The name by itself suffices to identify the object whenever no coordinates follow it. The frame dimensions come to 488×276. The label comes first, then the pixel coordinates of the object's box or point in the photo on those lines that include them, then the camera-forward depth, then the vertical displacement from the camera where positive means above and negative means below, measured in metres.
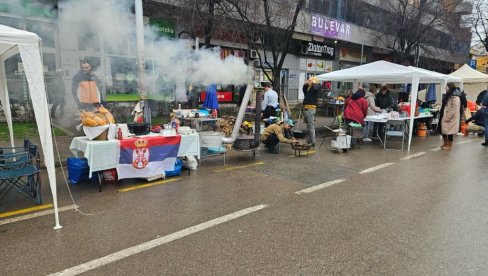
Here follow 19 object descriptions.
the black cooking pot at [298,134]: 9.30 -1.27
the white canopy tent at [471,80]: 17.20 +0.62
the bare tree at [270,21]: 12.46 +2.72
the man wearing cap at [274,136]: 8.30 -1.23
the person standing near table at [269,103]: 10.51 -0.47
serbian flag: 5.50 -1.21
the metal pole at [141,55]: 7.87 +0.74
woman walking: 9.75 -0.69
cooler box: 5.42 -1.39
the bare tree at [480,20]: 27.80 +6.41
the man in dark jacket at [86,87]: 8.91 -0.06
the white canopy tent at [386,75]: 9.53 +0.47
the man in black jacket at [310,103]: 9.54 -0.40
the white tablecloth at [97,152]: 5.11 -1.06
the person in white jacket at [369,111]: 11.03 -0.69
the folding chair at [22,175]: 4.48 -1.21
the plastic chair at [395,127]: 10.21 -1.25
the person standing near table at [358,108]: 10.06 -0.55
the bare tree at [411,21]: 20.56 +4.50
